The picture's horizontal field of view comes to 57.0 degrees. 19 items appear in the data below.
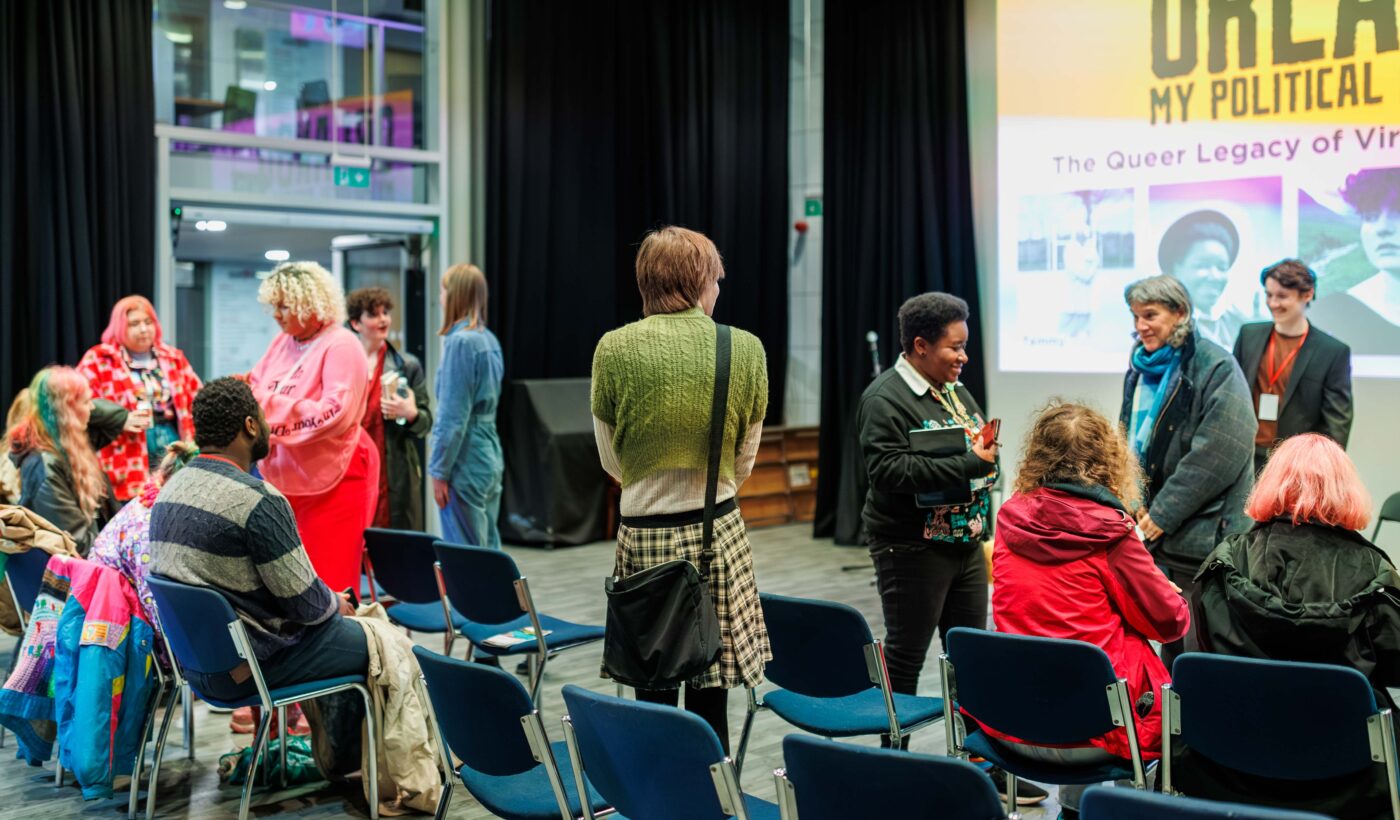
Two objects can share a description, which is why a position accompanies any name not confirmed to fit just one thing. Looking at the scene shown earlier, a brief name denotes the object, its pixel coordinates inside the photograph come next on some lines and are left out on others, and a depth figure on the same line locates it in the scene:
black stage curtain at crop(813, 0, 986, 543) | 7.68
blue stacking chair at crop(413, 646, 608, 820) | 2.44
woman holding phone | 3.21
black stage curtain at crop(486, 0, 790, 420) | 8.29
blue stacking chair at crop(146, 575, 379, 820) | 3.05
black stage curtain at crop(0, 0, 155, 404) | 6.28
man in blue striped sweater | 3.10
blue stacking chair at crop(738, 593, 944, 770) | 3.03
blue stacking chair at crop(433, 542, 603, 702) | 3.67
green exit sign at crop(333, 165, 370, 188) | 7.71
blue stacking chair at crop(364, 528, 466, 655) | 4.05
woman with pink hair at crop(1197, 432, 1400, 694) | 2.57
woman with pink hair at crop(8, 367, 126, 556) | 4.44
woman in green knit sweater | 2.65
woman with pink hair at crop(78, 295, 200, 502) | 5.04
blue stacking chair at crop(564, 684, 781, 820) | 2.15
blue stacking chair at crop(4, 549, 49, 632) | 3.77
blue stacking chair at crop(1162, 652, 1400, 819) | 2.39
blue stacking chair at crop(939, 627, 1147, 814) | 2.60
